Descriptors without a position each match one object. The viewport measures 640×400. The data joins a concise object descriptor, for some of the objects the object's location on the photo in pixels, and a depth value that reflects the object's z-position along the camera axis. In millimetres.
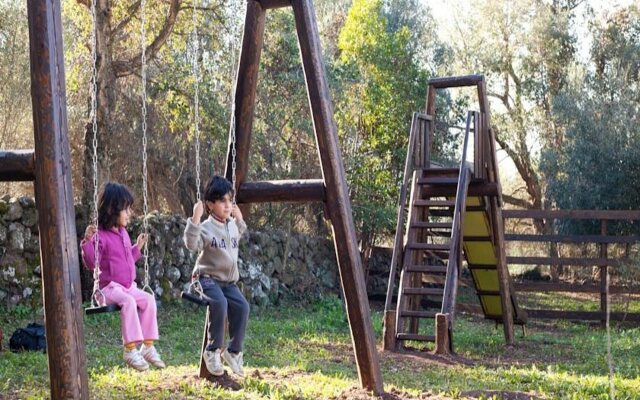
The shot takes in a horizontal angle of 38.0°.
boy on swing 6524
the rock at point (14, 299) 12180
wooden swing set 4805
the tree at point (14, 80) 16125
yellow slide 12312
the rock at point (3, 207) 12289
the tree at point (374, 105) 19047
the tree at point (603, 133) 20438
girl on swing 5953
